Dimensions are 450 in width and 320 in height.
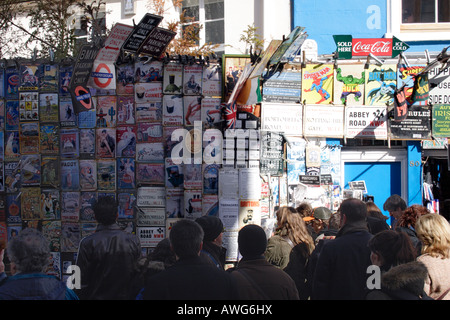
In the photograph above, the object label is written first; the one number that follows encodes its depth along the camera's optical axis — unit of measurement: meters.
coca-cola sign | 8.58
